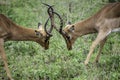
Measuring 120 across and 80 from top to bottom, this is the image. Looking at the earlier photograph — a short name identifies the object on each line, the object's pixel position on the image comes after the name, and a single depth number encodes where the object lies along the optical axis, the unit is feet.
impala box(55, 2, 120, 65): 56.29
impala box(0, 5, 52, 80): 53.31
